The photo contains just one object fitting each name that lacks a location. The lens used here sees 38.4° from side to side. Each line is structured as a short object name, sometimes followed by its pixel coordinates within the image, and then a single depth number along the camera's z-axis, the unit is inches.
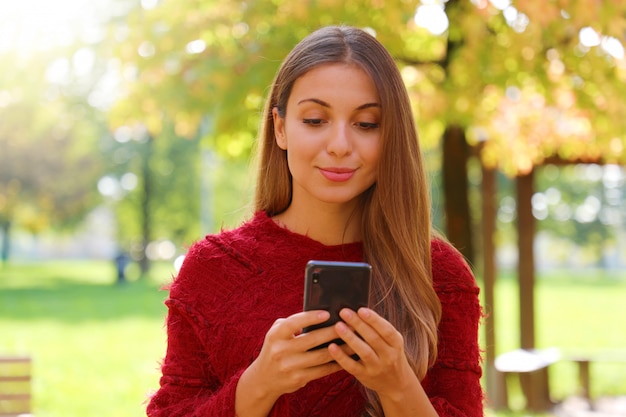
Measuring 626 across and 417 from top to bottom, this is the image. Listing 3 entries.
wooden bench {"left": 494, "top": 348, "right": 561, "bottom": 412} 374.9
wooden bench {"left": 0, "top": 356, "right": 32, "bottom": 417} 254.8
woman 82.0
